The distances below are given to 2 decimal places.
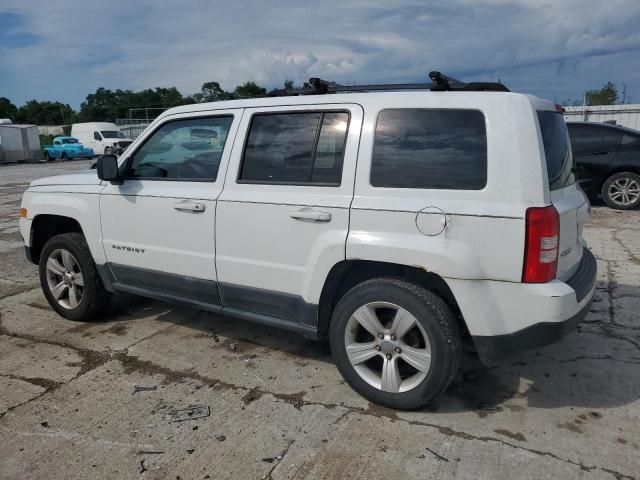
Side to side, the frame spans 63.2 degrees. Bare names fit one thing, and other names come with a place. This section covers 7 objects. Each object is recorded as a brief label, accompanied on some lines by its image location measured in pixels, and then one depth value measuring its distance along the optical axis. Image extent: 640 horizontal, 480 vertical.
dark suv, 9.40
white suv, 2.75
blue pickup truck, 32.62
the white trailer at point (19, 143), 30.69
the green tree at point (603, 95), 40.11
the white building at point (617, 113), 19.83
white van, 34.66
